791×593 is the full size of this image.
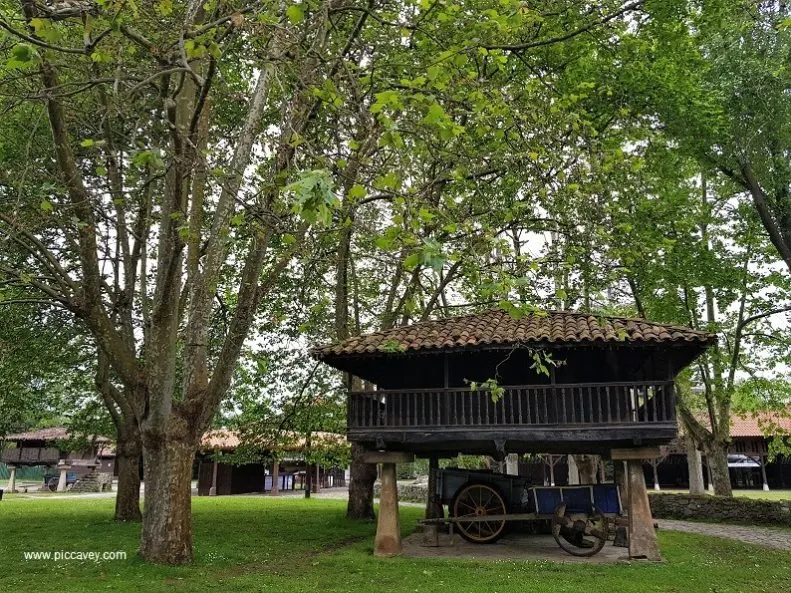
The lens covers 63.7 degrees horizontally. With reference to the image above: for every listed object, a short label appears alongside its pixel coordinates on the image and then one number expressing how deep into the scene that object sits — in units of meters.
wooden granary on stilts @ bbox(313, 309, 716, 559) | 10.41
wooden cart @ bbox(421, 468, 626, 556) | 11.55
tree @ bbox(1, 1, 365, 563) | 6.05
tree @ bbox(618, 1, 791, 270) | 12.65
